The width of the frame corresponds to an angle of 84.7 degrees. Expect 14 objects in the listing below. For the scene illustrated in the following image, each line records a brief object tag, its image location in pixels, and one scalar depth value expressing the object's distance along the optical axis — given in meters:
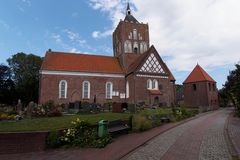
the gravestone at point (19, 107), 11.70
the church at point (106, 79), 20.52
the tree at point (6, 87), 28.69
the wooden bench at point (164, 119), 11.52
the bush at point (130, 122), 8.90
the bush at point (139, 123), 8.89
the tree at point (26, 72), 30.87
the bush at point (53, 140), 6.04
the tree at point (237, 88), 12.24
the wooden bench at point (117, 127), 7.48
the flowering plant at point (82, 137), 6.31
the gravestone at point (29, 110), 9.68
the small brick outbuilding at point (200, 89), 28.78
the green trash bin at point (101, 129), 6.70
